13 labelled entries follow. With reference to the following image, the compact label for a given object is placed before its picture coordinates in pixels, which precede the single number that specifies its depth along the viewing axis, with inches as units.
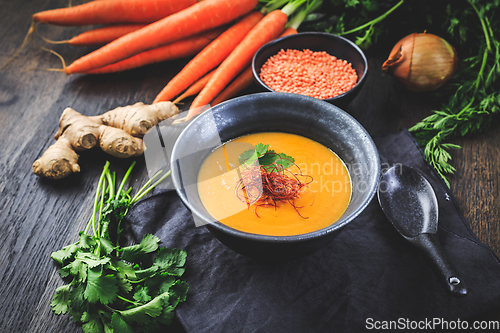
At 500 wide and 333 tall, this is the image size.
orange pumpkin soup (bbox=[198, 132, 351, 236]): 24.2
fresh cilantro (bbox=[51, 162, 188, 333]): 23.5
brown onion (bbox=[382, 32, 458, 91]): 29.4
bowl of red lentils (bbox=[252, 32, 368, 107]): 29.3
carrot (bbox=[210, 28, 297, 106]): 31.4
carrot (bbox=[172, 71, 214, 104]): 31.4
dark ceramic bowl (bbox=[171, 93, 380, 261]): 22.5
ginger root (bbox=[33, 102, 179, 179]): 27.7
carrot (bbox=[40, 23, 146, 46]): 33.2
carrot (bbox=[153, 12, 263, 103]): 31.2
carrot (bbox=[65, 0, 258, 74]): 31.6
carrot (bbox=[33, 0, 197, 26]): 32.5
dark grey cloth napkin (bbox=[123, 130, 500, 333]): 23.9
